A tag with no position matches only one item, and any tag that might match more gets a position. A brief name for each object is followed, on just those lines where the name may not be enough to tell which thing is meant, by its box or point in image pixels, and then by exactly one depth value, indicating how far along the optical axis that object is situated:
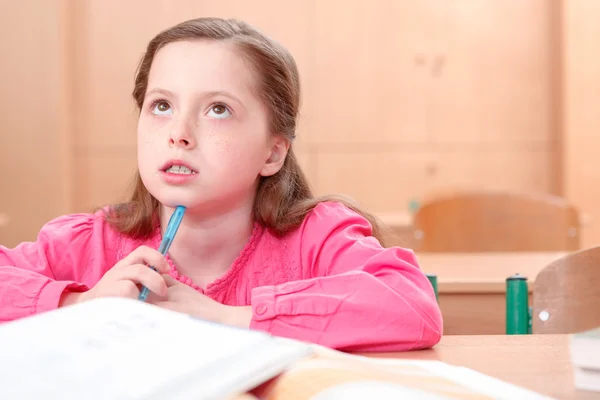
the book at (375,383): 1.53
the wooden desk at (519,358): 1.70
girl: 1.88
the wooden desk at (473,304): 2.42
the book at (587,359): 1.69
